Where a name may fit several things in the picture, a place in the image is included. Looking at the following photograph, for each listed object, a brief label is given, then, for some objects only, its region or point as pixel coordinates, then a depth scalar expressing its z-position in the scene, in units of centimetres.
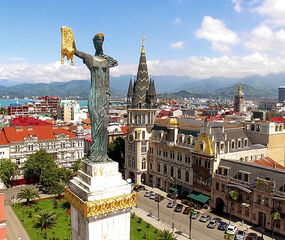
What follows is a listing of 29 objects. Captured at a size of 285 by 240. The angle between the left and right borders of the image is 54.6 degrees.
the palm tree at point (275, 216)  3969
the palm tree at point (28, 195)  5141
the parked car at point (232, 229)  4113
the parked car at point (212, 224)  4420
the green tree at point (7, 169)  5815
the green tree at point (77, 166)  6397
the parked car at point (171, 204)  5342
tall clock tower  6475
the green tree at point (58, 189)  5419
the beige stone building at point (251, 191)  4147
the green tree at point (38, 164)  6144
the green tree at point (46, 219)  4291
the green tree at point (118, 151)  7838
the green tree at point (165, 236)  3628
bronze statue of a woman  1605
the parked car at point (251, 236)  3938
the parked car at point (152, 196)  5821
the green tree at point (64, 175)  5803
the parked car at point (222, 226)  4344
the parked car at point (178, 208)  5112
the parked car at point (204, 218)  4664
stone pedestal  1411
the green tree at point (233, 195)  4581
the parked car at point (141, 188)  6323
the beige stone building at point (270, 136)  5622
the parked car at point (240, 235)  3982
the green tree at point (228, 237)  3570
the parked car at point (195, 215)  4794
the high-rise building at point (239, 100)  17038
